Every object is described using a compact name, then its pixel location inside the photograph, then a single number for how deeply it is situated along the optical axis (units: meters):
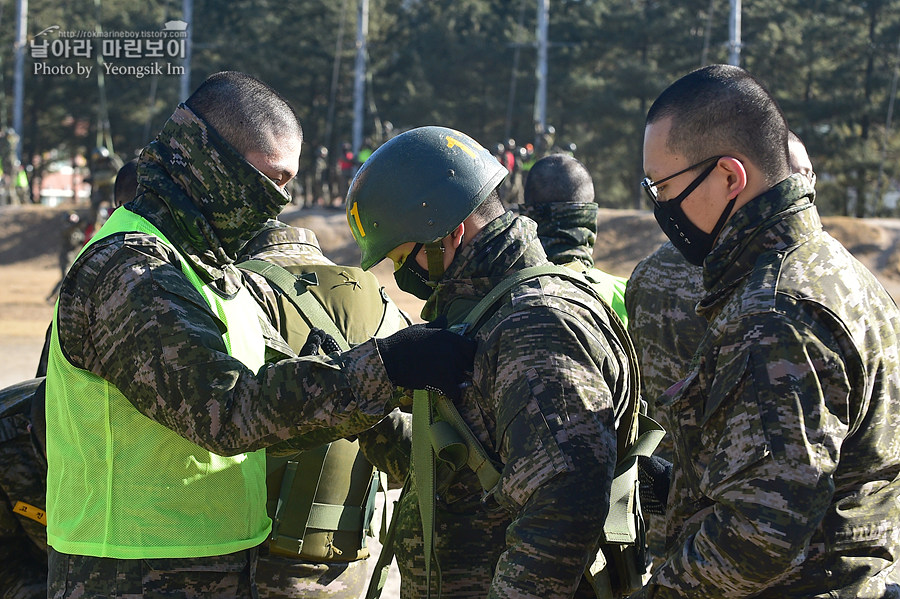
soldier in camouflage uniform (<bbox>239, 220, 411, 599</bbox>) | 4.04
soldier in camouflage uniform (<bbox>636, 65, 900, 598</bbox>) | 2.22
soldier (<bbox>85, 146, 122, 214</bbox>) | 19.19
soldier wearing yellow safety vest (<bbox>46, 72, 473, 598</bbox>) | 2.86
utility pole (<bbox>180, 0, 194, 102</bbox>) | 38.38
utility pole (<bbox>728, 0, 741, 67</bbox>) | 31.77
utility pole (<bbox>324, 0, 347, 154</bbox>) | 37.13
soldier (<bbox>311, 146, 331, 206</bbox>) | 34.84
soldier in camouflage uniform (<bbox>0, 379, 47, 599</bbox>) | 3.89
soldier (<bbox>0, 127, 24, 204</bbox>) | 35.69
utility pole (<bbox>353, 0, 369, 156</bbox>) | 37.06
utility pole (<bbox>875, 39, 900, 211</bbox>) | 33.25
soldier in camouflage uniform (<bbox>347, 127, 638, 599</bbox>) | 2.49
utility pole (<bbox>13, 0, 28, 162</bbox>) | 39.97
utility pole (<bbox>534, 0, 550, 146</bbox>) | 36.94
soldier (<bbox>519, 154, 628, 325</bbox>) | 5.87
